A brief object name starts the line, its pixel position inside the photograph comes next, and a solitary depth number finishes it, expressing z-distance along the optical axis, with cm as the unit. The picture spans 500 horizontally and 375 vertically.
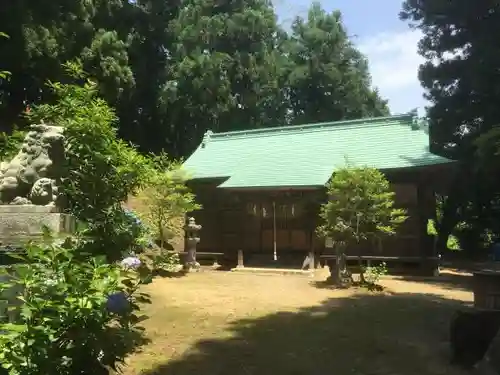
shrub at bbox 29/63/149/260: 626
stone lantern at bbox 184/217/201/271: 1683
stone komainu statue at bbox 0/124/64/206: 575
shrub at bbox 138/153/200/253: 1518
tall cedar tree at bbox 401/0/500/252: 1678
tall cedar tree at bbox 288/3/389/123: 3622
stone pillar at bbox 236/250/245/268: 1777
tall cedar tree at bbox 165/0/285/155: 3016
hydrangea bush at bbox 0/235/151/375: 316
